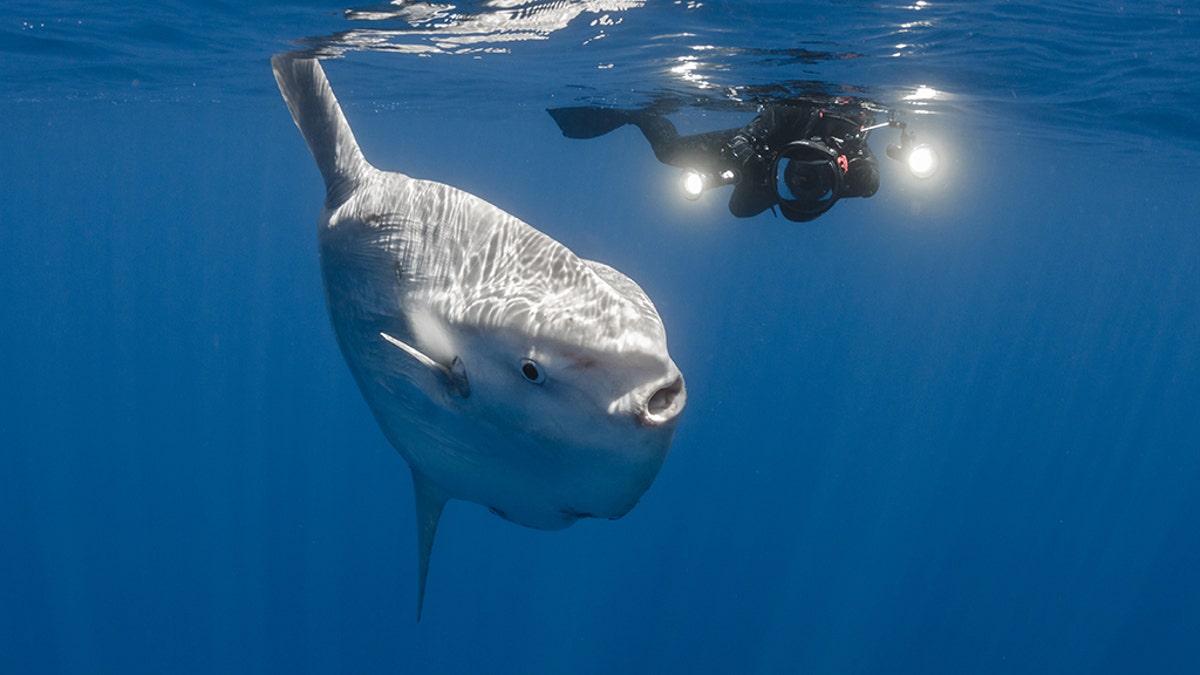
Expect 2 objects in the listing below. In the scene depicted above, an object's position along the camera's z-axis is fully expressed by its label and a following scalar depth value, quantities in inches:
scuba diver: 278.4
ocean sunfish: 81.6
